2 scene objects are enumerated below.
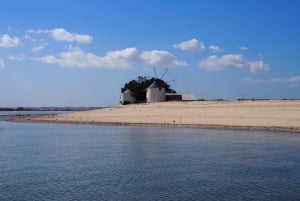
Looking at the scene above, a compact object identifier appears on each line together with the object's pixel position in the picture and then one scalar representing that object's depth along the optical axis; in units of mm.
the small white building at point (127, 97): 97544
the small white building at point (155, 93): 89438
